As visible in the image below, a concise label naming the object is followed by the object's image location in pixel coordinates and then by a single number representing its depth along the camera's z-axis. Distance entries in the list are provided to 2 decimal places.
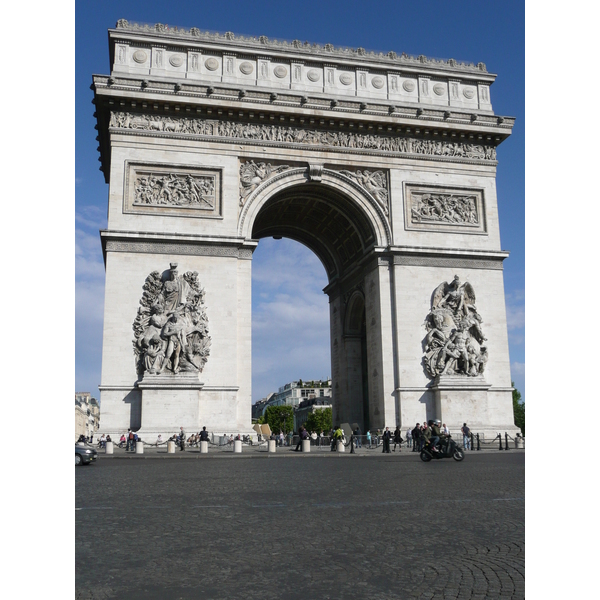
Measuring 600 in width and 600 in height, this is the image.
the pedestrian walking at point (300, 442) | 24.64
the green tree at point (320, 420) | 92.44
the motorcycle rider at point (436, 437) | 17.69
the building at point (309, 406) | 106.65
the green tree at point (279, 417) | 105.03
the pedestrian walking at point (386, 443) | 22.81
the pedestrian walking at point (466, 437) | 23.72
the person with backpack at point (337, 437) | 24.69
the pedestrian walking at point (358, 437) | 26.34
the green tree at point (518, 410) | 74.88
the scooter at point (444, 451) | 17.62
